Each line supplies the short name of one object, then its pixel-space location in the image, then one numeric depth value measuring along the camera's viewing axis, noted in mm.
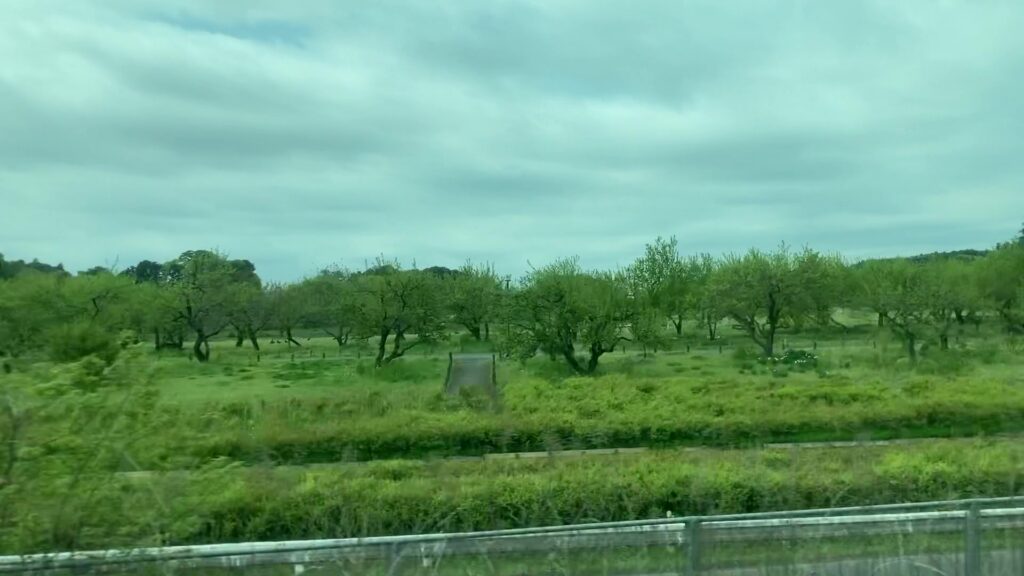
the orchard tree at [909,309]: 46906
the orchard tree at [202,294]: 51031
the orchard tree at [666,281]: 60062
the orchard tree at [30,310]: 41375
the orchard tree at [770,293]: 50031
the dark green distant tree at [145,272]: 60550
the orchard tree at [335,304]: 48812
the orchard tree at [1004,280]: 56475
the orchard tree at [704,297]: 52284
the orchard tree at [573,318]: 44156
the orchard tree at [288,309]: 60875
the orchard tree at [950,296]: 48594
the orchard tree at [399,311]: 47781
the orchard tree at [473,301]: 55500
